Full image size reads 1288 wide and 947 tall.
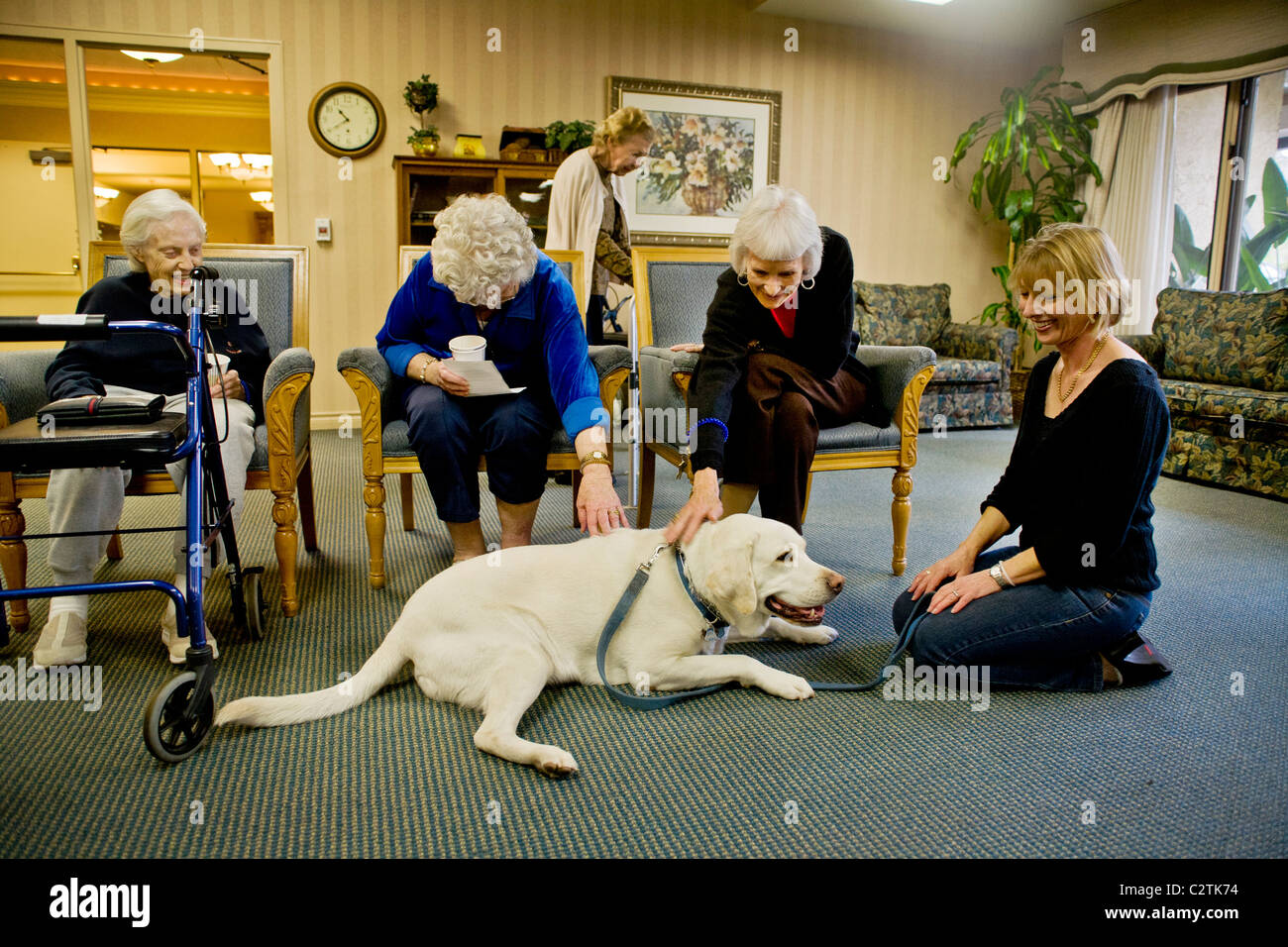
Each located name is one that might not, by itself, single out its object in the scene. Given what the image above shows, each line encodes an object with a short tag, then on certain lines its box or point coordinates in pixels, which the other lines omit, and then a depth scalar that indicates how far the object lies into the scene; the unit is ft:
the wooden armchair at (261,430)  6.55
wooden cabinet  16.31
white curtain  18.38
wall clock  16.34
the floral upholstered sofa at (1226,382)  12.37
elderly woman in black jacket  6.87
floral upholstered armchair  18.25
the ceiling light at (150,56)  16.31
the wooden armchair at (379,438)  7.27
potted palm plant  18.95
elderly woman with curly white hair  6.86
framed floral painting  18.47
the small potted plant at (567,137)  16.44
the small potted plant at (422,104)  16.06
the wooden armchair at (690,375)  8.21
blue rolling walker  4.47
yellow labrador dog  5.13
